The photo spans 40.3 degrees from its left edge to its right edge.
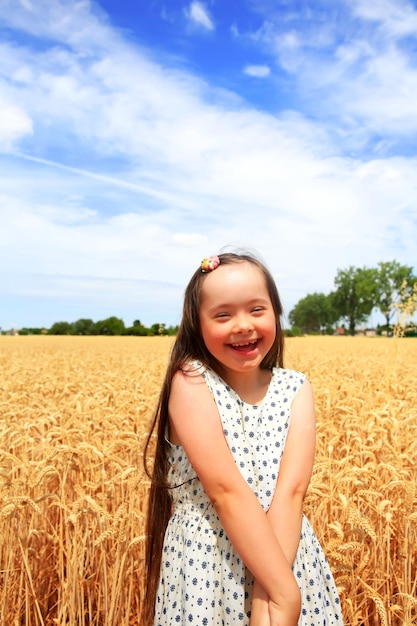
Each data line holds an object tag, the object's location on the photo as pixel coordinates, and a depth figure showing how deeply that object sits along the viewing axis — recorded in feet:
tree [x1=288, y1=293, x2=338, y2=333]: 379.76
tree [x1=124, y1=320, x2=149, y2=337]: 204.33
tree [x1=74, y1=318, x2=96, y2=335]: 228.84
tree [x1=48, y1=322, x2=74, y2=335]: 225.15
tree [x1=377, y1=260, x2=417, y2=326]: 295.56
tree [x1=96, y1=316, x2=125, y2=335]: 219.57
